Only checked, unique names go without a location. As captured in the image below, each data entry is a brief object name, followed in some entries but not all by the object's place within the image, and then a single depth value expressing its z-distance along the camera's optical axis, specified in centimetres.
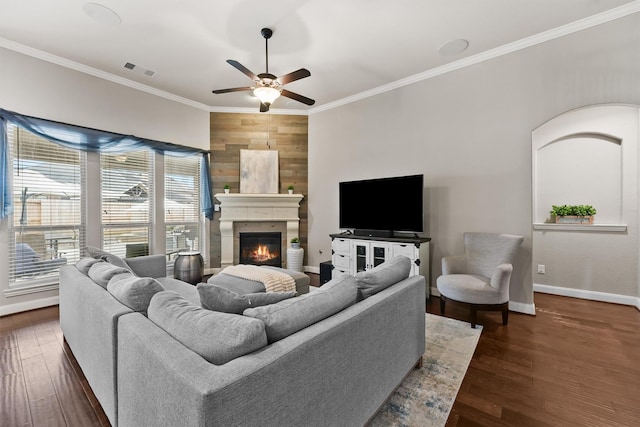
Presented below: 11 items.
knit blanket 292
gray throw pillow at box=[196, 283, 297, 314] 144
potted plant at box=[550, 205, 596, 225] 402
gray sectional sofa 92
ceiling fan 287
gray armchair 291
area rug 169
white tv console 379
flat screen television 396
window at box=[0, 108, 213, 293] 348
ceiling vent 392
